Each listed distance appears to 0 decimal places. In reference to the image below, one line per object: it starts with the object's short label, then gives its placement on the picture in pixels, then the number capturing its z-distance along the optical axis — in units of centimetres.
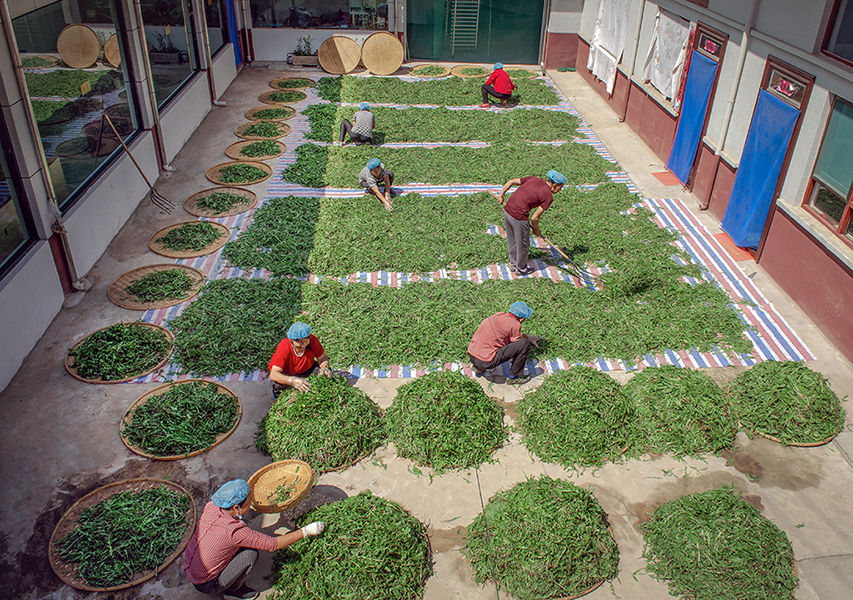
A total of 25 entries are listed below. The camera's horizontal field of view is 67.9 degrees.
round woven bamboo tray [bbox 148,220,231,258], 1003
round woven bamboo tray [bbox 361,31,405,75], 1923
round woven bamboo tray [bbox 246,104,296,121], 1577
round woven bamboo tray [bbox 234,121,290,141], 1455
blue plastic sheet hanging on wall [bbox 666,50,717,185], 1228
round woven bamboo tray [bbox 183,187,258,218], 1128
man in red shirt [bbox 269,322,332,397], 694
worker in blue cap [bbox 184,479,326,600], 515
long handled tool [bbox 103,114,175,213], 1156
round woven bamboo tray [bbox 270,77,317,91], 1805
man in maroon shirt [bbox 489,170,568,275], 961
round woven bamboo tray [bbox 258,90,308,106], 1684
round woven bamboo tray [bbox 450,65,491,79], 1964
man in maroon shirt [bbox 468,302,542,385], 768
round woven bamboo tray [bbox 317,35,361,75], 1931
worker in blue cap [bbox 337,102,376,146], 1391
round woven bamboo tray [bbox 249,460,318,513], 577
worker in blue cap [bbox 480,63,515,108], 1673
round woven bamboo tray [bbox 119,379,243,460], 673
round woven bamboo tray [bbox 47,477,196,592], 550
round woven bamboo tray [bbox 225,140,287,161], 1350
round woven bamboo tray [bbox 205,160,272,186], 1242
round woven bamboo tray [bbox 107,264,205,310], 895
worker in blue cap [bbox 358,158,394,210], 1155
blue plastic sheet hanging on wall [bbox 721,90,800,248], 975
